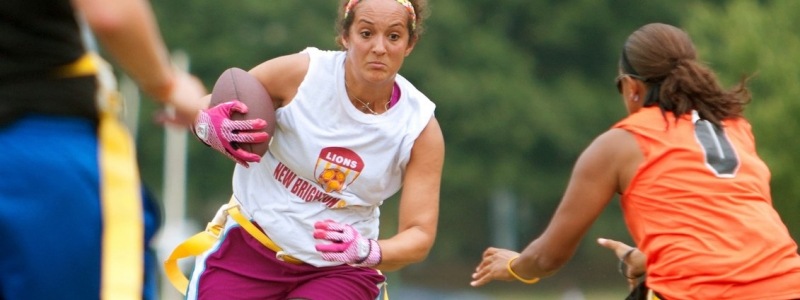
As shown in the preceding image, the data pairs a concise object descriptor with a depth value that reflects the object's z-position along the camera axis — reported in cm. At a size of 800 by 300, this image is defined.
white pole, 6384
